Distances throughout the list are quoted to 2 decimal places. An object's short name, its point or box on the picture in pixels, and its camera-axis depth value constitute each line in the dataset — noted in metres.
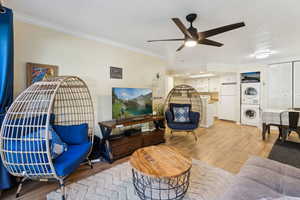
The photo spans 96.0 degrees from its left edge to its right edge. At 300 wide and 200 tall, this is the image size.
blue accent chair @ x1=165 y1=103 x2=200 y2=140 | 3.34
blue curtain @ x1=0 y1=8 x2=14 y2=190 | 1.67
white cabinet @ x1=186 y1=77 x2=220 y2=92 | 6.39
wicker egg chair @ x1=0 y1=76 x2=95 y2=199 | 1.43
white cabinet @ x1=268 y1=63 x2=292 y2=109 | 4.26
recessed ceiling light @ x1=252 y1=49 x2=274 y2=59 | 3.42
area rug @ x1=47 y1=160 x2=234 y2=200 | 1.65
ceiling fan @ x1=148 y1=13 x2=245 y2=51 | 1.69
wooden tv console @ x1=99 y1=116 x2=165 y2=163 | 2.47
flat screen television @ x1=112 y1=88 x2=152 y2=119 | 2.73
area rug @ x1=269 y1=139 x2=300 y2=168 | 2.48
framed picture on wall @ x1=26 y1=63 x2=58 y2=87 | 2.13
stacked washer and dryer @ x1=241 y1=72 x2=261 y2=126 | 4.88
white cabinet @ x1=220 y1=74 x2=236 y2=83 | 5.75
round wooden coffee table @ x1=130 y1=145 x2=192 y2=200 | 1.42
